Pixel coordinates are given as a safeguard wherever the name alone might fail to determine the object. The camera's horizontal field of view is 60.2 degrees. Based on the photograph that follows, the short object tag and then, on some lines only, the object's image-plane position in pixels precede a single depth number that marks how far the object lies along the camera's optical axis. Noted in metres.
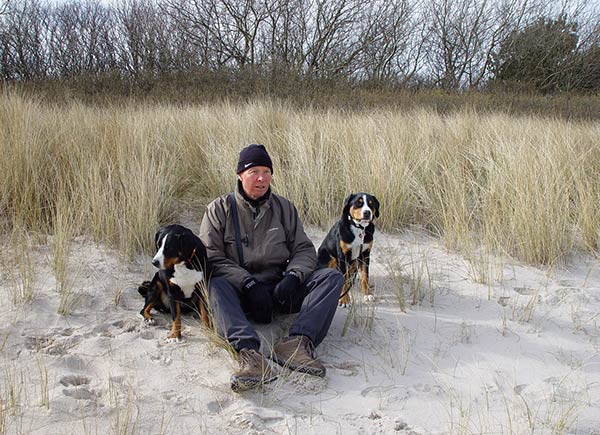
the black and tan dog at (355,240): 3.90
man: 3.07
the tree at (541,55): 20.22
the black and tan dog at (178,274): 3.13
